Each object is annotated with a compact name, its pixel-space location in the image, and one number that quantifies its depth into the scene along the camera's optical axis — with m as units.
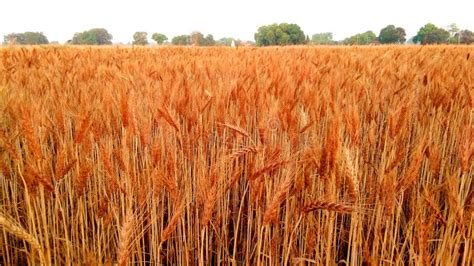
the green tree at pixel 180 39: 41.09
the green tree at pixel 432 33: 47.15
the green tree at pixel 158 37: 49.41
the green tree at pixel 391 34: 48.44
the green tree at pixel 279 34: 49.06
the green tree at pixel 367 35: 48.18
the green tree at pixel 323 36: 80.25
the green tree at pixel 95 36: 54.88
